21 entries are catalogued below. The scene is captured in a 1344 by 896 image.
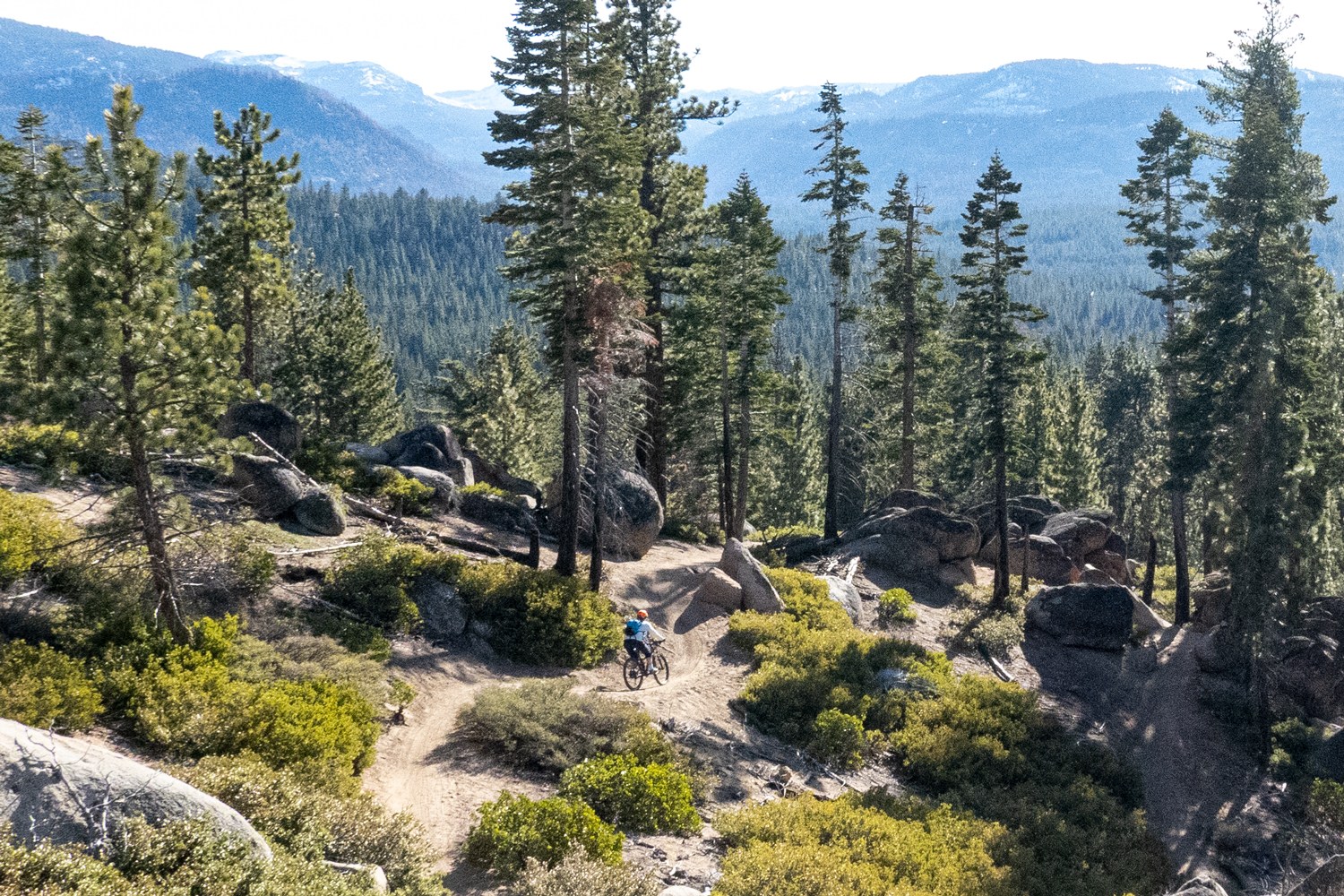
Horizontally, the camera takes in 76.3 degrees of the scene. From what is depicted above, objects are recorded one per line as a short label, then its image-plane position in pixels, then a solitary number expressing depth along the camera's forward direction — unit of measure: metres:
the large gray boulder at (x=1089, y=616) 30.91
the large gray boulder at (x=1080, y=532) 39.03
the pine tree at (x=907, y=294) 38.03
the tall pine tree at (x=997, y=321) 31.78
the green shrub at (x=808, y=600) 27.28
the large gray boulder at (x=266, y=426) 27.88
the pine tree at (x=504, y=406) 53.34
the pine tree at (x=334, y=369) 49.19
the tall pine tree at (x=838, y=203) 37.06
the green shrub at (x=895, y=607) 30.27
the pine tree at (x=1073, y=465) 57.66
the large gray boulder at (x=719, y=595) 27.72
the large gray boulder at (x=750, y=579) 27.83
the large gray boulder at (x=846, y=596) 30.14
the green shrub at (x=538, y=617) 21.81
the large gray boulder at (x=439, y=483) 30.16
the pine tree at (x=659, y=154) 33.94
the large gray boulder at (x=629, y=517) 30.38
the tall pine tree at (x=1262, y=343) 25.77
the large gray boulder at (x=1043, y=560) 37.91
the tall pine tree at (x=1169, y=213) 33.00
